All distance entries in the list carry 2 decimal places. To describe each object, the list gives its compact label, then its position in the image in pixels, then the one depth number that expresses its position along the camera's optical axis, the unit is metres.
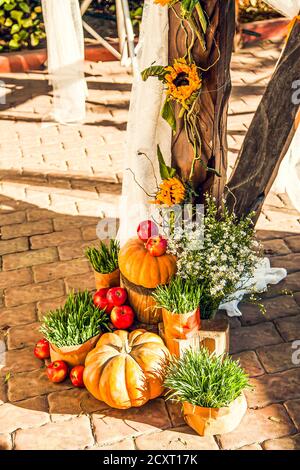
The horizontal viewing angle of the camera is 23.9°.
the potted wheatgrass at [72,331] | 4.31
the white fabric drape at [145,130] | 4.18
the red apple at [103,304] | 4.61
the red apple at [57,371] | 4.27
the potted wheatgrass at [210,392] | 3.84
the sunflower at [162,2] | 3.75
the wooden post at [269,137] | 4.40
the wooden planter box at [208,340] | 4.20
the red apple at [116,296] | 4.57
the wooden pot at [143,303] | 4.51
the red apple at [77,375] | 4.25
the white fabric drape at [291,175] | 5.60
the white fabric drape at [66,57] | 6.61
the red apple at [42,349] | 4.48
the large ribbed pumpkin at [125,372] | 4.02
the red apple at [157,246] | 4.42
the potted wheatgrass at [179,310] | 4.14
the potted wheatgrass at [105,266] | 4.83
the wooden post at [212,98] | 3.89
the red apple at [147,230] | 4.53
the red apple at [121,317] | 4.51
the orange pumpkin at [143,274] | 4.40
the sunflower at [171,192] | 4.32
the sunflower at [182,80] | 3.92
